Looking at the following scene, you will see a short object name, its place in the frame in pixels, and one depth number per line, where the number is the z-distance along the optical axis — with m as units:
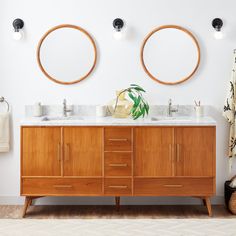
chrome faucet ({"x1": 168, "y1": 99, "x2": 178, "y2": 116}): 3.87
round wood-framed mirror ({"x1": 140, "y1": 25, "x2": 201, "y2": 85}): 3.84
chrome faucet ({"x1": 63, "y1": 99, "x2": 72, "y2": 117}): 3.86
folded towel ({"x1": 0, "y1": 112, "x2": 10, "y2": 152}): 3.85
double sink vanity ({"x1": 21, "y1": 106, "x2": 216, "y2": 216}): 3.58
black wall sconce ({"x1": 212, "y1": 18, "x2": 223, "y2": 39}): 3.80
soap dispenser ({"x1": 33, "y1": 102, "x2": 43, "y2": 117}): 3.84
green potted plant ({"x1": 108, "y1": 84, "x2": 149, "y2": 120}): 3.71
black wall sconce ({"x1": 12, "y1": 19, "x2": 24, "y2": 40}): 3.82
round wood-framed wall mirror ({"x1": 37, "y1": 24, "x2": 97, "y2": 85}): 3.84
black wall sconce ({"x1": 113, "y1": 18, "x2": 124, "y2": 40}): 3.81
